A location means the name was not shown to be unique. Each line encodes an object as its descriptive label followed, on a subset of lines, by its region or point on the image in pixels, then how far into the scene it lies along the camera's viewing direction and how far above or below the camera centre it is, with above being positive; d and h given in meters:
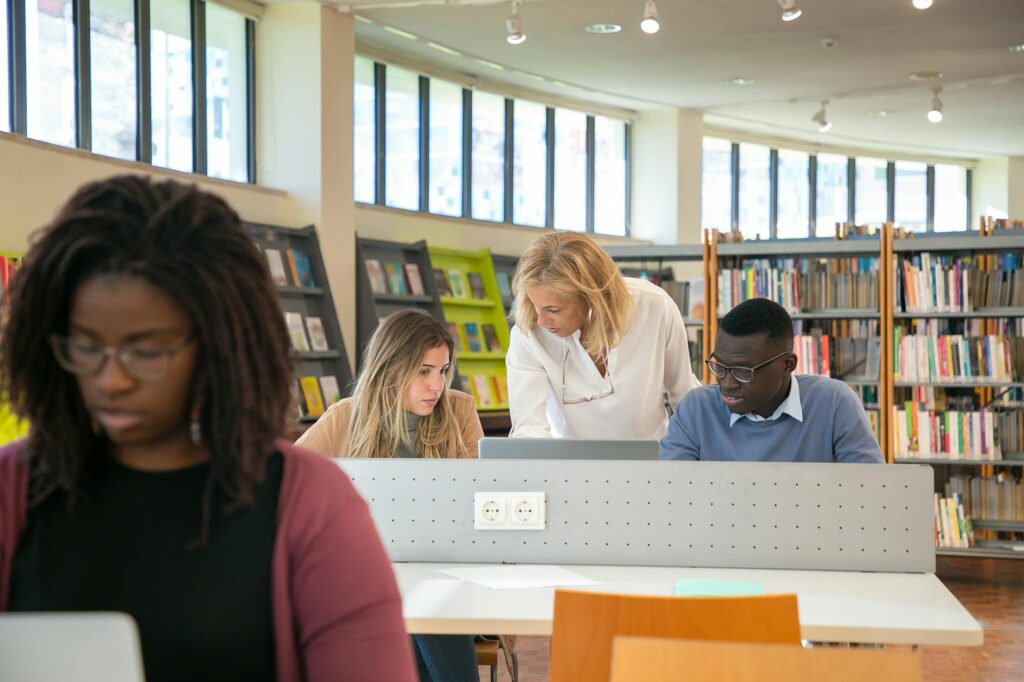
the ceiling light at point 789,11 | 6.94 +1.83
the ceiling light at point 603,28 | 8.65 +2.18
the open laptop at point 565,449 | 2.71 -0.27
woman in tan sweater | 3.46 -0.21
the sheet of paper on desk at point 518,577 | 2.38 -0.50
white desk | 2.05 -0.50
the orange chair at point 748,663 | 1.49 -0.42
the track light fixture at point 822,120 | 10.95 +1.90
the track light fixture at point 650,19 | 6.89 +1.81
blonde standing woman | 3.37 -0.08
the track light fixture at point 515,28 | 7.50 +1.89
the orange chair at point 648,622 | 1.78 -0.43
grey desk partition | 2.49 -0.38
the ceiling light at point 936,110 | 10.59 +1.94
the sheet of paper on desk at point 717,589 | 2.23 -0.48
